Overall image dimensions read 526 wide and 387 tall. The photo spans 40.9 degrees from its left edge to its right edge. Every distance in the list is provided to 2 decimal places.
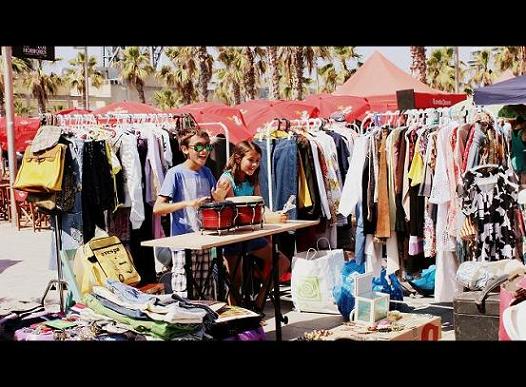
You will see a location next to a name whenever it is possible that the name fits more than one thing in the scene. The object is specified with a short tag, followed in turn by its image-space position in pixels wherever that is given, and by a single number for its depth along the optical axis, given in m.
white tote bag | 6.30
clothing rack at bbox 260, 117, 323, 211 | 6.92
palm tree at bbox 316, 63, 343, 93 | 38.88
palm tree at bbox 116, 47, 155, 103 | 38.06
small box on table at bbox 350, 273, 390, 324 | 5.13
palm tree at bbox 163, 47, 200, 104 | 36.50
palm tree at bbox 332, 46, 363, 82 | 38.31
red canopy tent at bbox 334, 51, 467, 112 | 15.75
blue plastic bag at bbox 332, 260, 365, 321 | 5.90
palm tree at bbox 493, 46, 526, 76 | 29.59
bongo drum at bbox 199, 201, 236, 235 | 5.04
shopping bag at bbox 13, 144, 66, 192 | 5.96
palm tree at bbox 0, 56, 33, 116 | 30.03
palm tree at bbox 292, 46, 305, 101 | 32.25
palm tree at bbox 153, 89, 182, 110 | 39.00
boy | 5.46
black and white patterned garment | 5.35
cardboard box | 4.70
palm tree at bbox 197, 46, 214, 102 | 32.66
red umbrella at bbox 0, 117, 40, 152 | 15.58
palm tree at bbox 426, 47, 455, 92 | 38.28
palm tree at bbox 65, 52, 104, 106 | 43.59
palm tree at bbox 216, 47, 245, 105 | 37.78
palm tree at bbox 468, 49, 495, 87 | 38.31
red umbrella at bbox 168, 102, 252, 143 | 12.77
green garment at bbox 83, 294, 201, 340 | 4.40
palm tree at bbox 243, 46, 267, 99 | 36.72
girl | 5.74
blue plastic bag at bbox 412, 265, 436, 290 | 6.71
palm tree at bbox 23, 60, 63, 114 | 37.28
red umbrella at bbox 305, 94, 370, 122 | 14.72
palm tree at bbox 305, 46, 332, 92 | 34.84
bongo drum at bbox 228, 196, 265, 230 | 5.17
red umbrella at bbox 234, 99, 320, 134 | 14.59
